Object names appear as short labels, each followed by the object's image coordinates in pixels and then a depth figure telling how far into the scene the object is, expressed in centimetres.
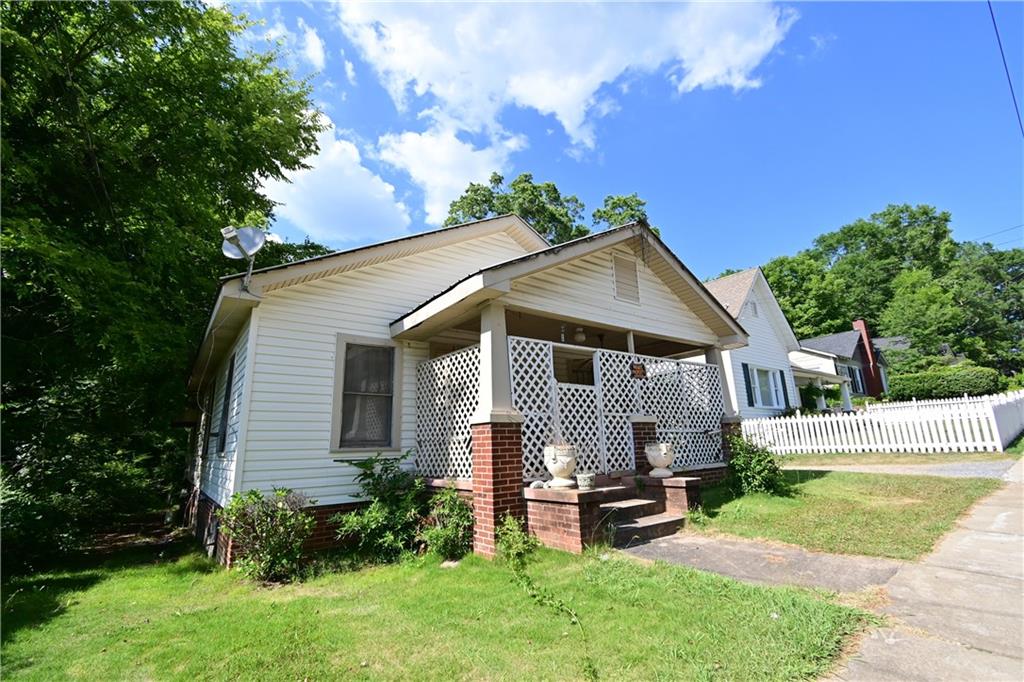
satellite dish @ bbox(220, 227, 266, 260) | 547
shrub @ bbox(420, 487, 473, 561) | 555
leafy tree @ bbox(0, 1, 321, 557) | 730
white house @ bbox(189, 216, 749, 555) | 610
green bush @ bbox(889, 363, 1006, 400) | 2472
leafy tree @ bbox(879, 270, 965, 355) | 3192
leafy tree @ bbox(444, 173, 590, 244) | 3080
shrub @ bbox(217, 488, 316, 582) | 525
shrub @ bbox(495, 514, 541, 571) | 498
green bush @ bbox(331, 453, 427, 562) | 592
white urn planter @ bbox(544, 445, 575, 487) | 570
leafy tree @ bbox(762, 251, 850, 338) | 3941
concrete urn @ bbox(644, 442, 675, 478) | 695
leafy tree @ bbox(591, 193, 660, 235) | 3222
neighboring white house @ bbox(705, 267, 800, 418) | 1848
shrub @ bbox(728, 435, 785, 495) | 781
